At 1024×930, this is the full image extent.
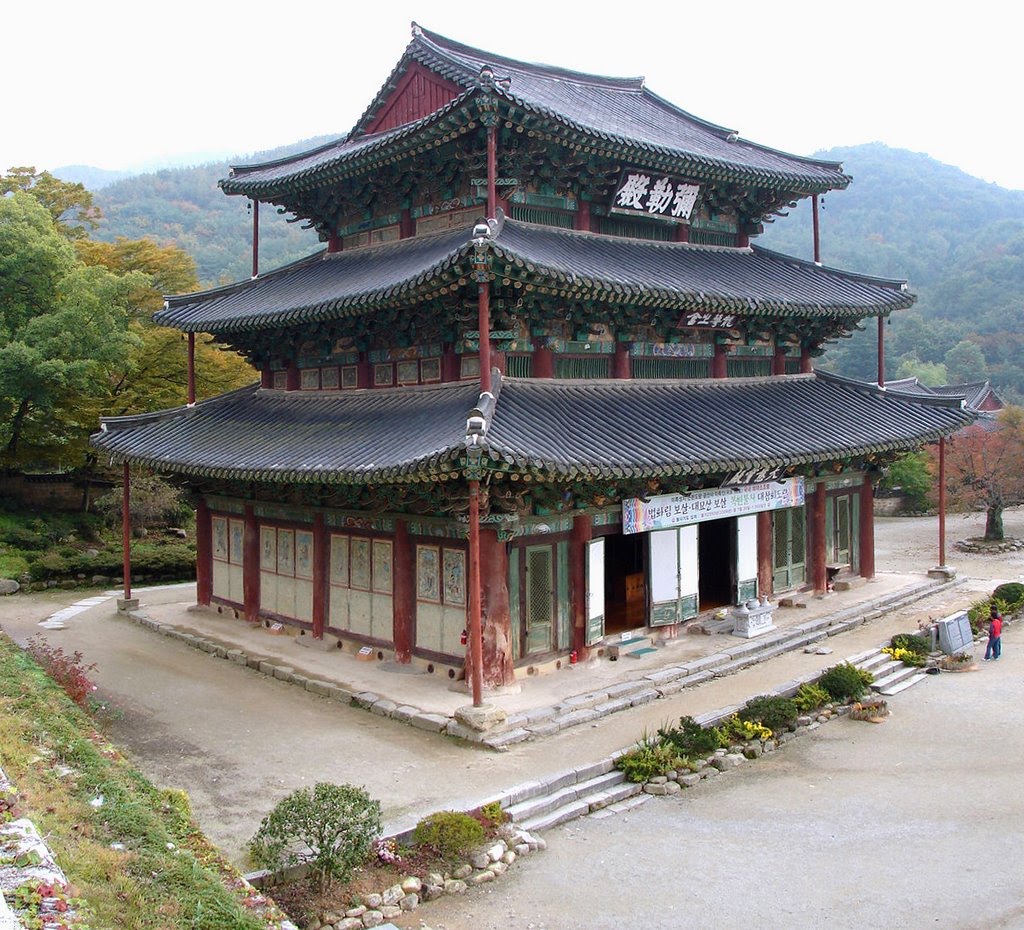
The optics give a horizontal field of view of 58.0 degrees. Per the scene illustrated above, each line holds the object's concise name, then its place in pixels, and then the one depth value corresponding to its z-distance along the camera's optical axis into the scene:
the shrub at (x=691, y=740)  15.02
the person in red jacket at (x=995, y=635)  21.22
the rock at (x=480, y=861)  11.61
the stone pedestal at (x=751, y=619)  21.55
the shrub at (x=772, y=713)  16.30
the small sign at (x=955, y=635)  21.03
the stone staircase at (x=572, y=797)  13.09
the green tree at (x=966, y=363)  96.06
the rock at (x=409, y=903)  10.73
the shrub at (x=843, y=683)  18.00
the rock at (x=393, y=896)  10.67
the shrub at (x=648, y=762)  14.29
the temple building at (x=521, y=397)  17.33
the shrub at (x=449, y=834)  11.62
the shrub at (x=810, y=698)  17.41
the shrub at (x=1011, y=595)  25.31
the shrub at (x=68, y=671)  16.62
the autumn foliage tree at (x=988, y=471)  39.47
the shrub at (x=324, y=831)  10.63
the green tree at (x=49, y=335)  31.50
